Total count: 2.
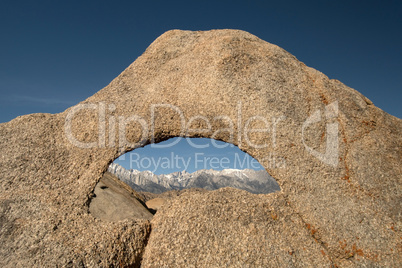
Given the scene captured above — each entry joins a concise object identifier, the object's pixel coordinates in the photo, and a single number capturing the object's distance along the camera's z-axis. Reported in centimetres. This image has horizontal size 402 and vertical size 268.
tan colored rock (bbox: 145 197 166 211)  1455
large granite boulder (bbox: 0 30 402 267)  516
